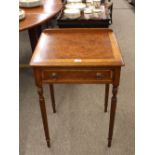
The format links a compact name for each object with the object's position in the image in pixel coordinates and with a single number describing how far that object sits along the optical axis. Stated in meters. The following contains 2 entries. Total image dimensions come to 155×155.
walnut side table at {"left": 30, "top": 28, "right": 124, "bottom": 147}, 1.12
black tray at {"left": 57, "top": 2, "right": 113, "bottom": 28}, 1.94
